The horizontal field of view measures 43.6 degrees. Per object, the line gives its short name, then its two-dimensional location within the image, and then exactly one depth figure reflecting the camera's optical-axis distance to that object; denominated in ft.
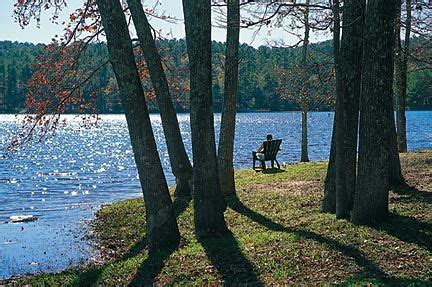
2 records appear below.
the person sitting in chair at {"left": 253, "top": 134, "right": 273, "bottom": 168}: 71.31
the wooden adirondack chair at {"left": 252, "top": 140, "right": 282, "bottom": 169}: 70.28
